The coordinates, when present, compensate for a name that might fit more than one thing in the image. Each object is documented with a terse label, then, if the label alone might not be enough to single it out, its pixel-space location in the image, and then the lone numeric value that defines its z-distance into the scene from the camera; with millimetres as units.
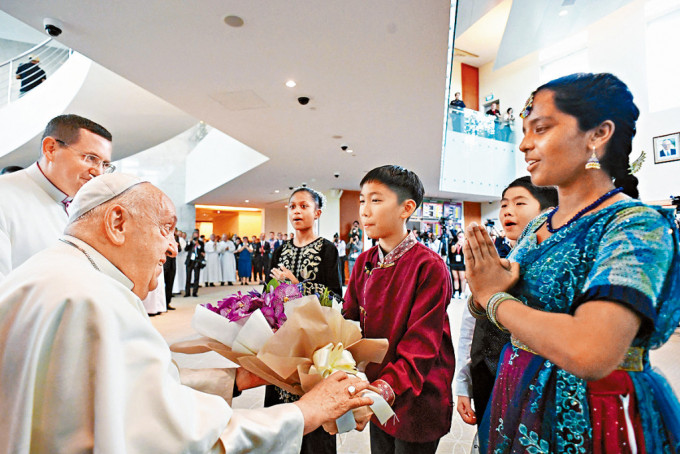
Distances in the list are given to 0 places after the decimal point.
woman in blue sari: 602
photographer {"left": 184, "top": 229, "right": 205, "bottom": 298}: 9570
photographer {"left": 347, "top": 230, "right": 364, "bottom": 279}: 11898
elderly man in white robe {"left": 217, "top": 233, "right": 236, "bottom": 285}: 13598
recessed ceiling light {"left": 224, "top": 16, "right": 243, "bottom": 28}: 3289
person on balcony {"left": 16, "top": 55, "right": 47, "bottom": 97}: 7566
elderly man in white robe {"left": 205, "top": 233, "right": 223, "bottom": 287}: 13067
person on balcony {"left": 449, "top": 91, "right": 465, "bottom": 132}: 11015
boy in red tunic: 1183
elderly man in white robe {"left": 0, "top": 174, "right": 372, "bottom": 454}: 663
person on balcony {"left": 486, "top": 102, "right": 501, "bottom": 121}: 12962
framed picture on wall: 8836
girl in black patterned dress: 2262
